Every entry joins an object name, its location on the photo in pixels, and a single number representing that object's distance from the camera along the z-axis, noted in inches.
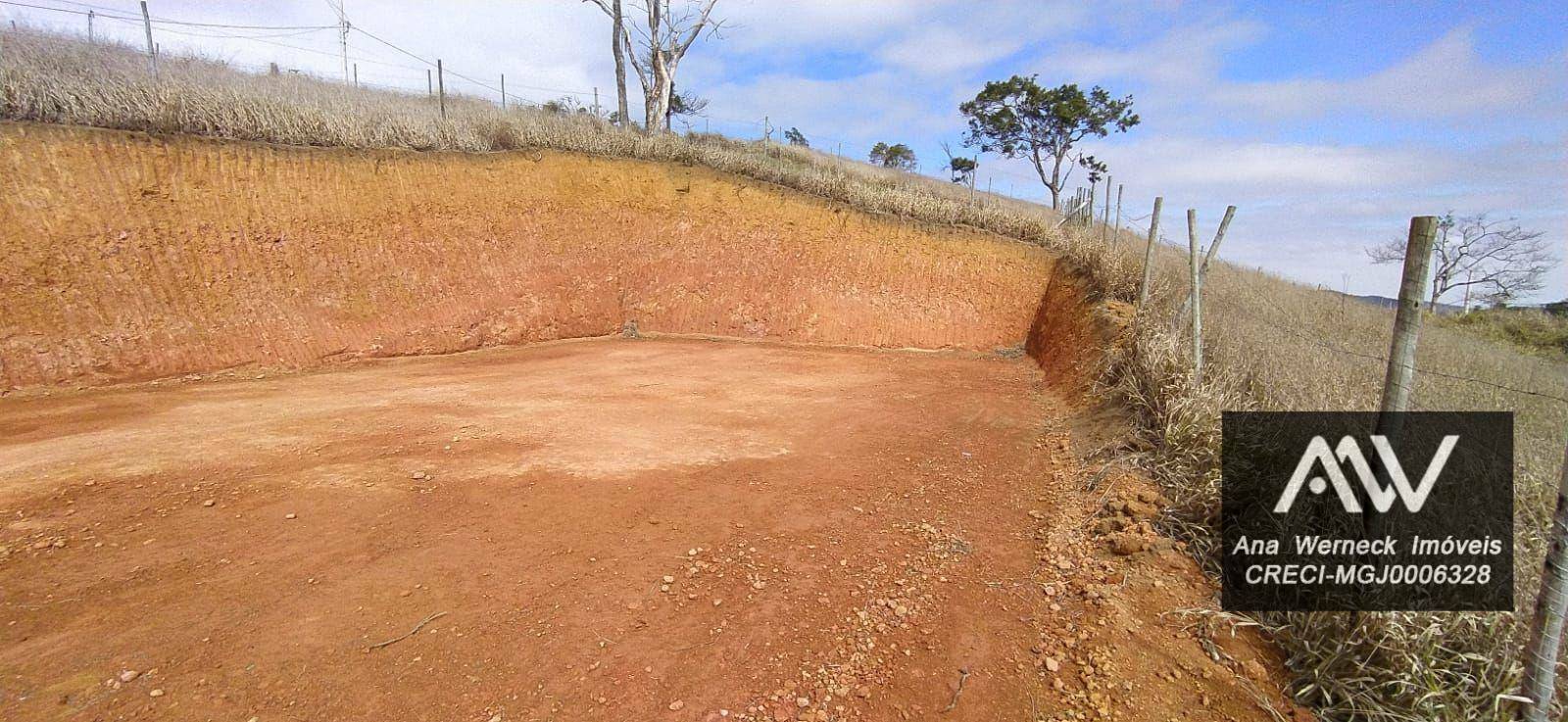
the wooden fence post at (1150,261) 303.7
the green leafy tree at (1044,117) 1040.2
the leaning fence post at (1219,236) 251.8
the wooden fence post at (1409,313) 114.0
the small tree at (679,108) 995.6
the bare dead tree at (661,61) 649.0
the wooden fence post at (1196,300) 208.8
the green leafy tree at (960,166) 1383.4
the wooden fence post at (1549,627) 83.8
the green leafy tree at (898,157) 1552.7
